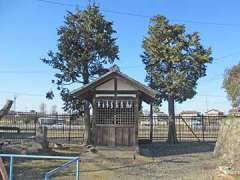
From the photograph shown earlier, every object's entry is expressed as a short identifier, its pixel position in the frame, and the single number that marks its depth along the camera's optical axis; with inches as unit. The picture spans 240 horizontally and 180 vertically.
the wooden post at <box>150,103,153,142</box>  641.4
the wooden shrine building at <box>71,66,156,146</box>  457.2
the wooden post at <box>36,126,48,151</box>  429.9
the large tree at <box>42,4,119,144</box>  554.4
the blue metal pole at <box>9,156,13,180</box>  204.5
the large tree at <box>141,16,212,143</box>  648.4
